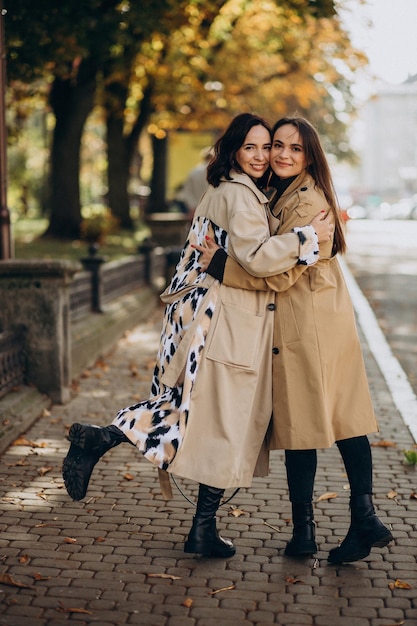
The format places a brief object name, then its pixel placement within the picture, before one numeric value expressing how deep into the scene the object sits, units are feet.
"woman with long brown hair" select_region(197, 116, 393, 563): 14.97
